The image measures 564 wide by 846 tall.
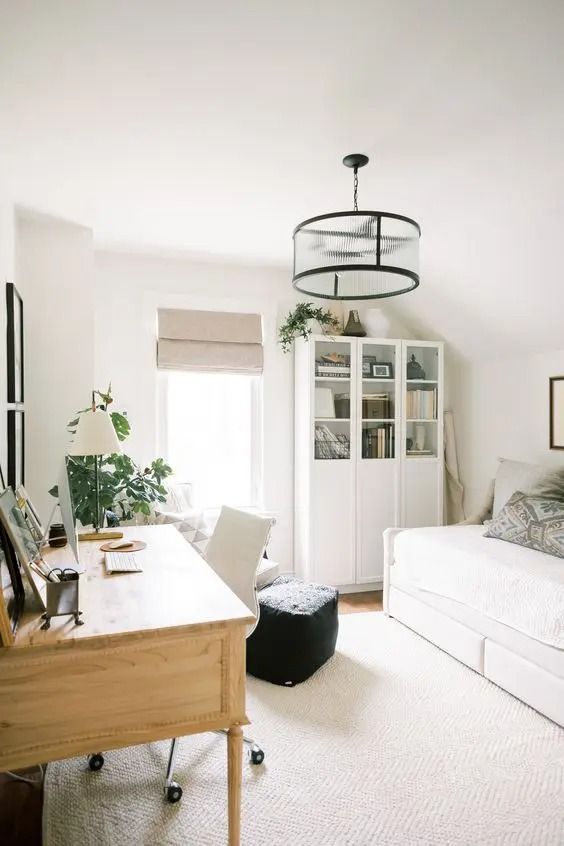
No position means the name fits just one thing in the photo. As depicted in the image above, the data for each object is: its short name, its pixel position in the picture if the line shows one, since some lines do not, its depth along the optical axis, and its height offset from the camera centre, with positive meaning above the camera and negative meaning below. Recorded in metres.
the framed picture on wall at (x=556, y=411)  4.02 +0.13
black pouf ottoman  2.98 -1.09
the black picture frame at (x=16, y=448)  3.08 -0.10
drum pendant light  2.31 +0.74
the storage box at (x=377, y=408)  4.67 +0.17
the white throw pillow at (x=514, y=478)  3.79 -0.32
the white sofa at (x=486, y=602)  2.67 -0.93
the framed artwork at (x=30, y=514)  2.27 -0.35
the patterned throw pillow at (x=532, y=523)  3.22 -0.55
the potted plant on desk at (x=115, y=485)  3.48 -0.35
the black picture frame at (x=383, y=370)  4.70 +0.48
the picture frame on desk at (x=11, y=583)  1.64 -0.45
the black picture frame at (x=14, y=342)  3.05 +0.48
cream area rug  1.94 -1.33
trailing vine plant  4.57 +0.85
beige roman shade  4.42 +0.69
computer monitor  2.13 -0.29
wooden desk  1.50 -0.68
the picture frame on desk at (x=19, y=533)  1.63 -0.31
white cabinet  4.55 -0.20
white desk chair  2.57 -0.57
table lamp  2.74 -0.03
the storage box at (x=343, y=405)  4.62 +0.19
